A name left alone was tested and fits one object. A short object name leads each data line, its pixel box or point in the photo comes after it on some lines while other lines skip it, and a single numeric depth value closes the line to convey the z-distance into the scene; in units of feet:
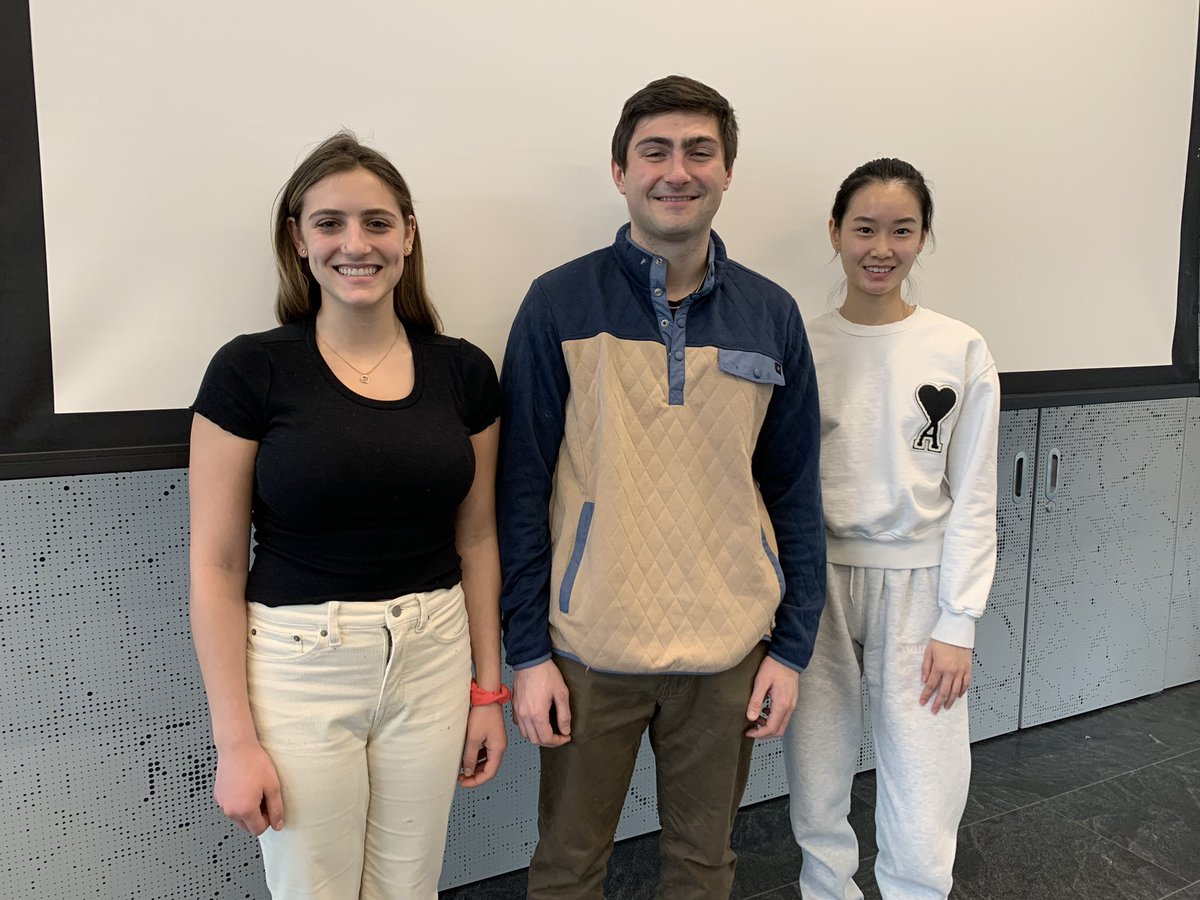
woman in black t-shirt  3.78
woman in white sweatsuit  5.24
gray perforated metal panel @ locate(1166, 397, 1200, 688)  9.98
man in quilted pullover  4.39
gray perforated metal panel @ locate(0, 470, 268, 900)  5.24
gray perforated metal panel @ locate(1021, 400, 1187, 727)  9.11
